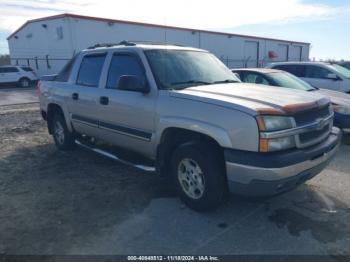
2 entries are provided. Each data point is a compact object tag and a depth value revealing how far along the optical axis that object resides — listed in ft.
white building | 83.97
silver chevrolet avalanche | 10.79
